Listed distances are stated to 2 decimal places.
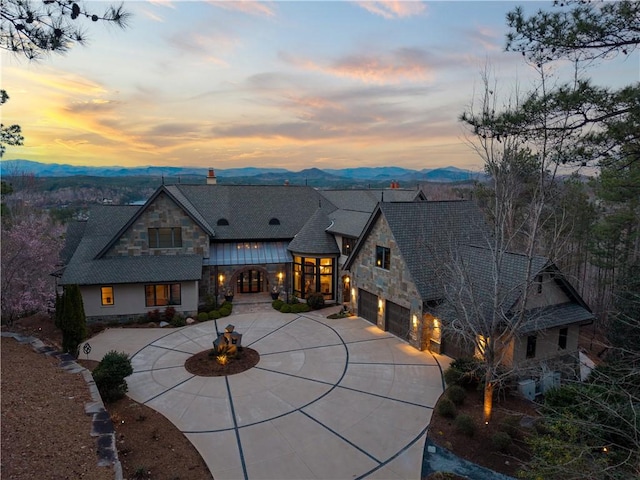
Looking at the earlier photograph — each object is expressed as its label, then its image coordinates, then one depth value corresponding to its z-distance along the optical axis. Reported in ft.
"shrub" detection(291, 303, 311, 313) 84.33
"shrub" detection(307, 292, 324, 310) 86.46
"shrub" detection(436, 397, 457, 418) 43.65
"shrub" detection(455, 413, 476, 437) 40.27
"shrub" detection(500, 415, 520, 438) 40.42
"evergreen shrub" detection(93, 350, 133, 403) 44.93
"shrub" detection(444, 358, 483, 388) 50.03
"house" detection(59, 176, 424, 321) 77.56
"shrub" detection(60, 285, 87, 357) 56.49
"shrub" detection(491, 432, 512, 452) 37.58
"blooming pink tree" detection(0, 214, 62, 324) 67.05
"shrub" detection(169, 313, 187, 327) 75.56
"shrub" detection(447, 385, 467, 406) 46.60
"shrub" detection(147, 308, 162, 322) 77.25
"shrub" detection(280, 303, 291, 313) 84.23
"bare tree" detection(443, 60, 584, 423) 34.06
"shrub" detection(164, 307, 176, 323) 77.97
